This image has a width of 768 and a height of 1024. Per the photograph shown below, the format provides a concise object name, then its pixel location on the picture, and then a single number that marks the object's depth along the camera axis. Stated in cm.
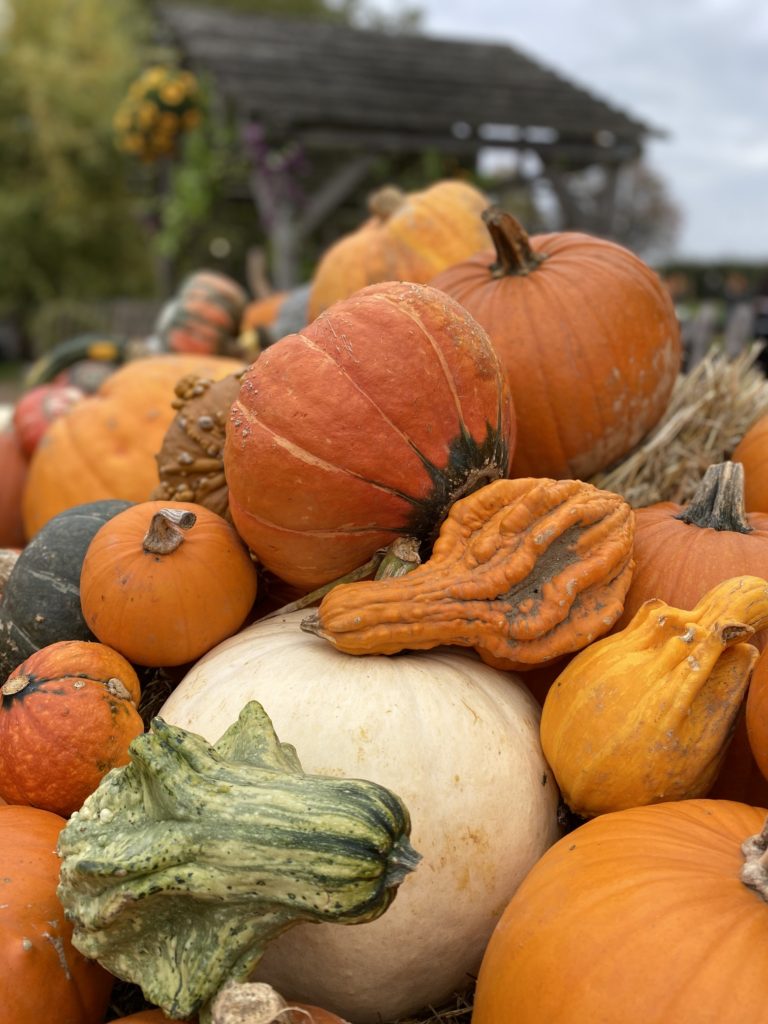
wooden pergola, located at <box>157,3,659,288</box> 773
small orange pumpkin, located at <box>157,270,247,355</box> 151
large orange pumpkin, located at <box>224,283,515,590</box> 53
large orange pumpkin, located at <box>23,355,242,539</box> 88
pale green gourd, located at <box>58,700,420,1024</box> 37
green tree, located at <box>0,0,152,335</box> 1730
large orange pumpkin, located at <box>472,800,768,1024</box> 36
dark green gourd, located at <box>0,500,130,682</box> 63
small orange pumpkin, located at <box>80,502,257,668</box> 56
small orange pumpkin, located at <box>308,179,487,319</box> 94
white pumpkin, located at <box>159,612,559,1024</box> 47
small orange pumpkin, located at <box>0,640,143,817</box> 52
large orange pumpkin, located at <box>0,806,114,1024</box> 42
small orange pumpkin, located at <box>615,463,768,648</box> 56
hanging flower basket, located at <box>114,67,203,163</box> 896
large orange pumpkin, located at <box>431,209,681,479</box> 68
